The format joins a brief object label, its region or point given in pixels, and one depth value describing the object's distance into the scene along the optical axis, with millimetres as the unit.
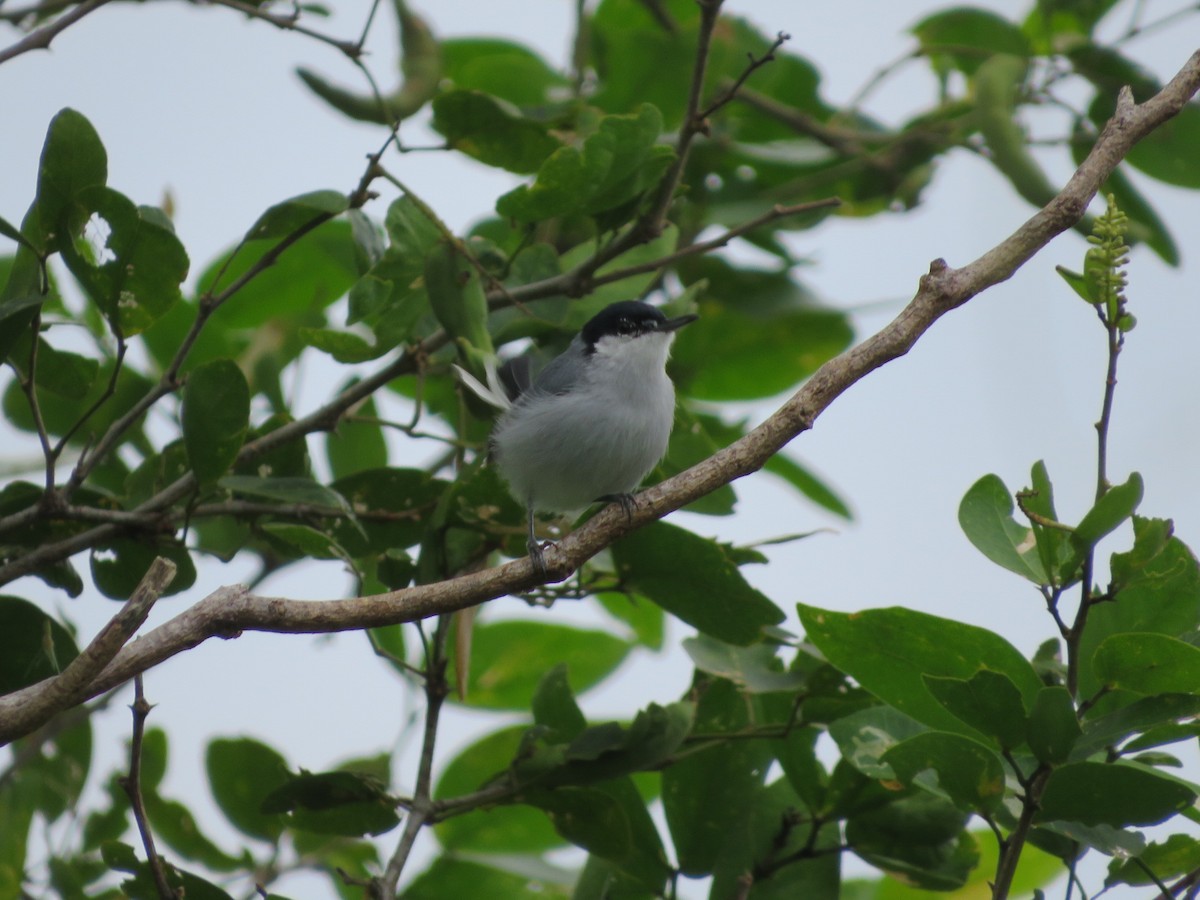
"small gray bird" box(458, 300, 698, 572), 6488
